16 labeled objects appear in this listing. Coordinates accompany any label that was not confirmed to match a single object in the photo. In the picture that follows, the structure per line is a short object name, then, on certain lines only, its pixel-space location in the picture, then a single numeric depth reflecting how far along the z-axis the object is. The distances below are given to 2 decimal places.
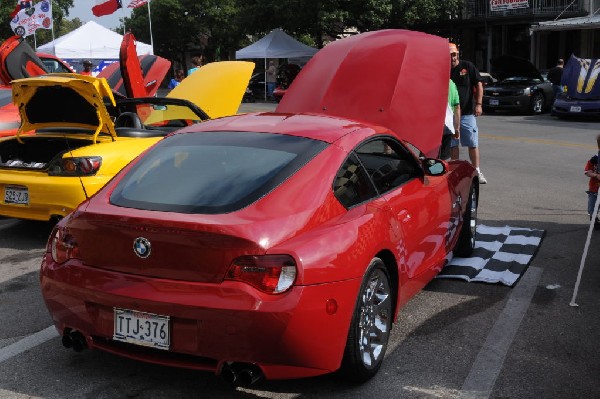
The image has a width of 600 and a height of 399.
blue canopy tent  30.92
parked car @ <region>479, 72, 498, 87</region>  23.06
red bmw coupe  3.22
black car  21.36
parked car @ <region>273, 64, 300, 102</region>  31.05
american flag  28.51
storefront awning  26.67
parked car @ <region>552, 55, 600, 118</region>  18.78
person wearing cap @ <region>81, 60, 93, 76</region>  16.00
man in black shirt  9.63
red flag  26.33
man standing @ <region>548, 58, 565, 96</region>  22.17
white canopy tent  25.30
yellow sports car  6.30
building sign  33.34
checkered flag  5.61
